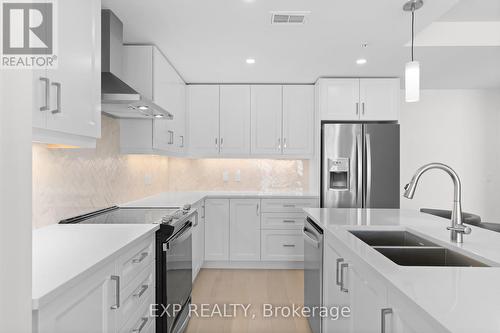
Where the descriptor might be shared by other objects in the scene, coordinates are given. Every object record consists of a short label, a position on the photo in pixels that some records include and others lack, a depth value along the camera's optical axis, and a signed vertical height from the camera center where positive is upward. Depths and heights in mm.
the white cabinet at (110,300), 1055 -521
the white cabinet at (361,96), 4047 +824
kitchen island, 831 -351
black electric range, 2031 -565
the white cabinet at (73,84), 1310 +353
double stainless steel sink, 1494 -415
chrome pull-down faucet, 1509 -157
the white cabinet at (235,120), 4383 +581
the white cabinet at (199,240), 3518 -823
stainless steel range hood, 2170 +586
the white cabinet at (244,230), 4125 -796
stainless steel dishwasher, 2188 -727
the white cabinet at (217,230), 4113 -785
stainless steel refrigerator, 3875 +6
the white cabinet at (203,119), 4398 +594
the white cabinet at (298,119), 4324 +586
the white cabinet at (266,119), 4352 +591
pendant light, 2104 +532
